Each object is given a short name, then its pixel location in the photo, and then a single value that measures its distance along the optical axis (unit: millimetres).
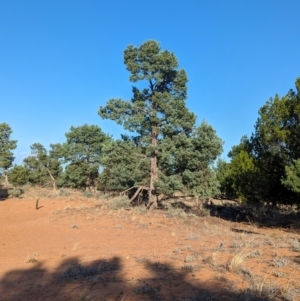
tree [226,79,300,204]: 22469
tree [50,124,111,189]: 37906
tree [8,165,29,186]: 41500
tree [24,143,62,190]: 44406
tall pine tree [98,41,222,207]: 21312
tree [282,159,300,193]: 18266
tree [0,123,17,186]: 36906
